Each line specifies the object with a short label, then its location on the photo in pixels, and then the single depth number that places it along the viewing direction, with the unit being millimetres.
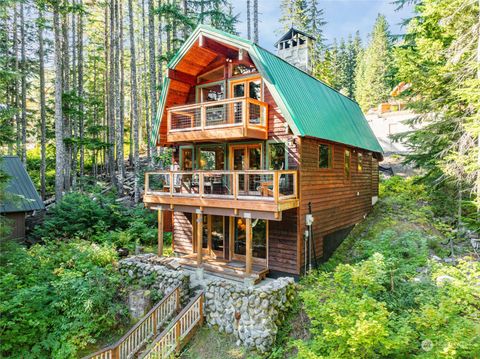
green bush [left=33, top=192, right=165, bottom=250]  13430
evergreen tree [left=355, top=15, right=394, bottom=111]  36875
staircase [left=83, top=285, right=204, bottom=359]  7402
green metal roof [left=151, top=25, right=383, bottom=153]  9477
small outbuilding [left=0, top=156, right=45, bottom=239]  12148
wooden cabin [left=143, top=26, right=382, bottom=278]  9539
